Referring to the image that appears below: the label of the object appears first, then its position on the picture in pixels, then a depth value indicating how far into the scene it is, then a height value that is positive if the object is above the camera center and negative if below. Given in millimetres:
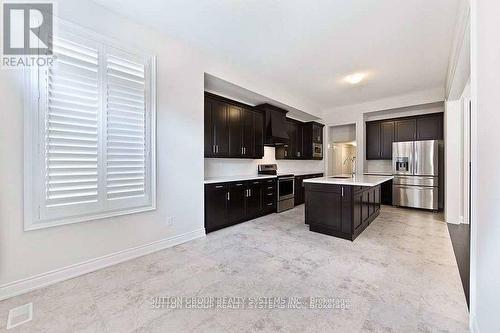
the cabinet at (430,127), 5297 +1001
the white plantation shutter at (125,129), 2533 +454
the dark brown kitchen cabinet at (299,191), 5957 -697
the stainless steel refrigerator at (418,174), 5008 -174
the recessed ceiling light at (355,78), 4258 +1811
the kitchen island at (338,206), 3230 -647
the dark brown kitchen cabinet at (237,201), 3670 -682
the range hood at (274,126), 5164 +1006
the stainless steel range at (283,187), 5129 -518
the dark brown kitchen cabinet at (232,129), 4016 +768
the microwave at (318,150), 6687 +533
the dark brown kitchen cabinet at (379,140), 5969 +767
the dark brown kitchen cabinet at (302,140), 6125 +795
